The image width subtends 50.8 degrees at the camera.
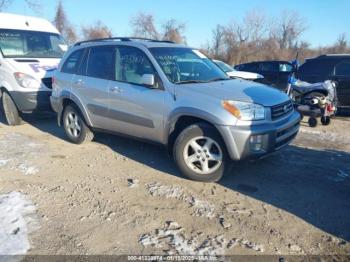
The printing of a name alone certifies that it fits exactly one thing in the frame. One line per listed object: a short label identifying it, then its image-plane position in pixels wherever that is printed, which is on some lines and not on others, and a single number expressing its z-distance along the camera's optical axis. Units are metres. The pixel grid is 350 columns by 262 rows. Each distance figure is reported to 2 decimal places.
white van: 7.87
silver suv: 4.65
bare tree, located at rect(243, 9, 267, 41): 46.50
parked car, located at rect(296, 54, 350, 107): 9.59
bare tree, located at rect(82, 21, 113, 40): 48.14
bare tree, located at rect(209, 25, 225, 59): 46.47
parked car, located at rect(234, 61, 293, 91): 14.24
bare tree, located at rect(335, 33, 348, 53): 48.55
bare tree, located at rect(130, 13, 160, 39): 46.78
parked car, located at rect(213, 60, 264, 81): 11.42
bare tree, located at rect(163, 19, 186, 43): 44.69
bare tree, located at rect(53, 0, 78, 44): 46.84
